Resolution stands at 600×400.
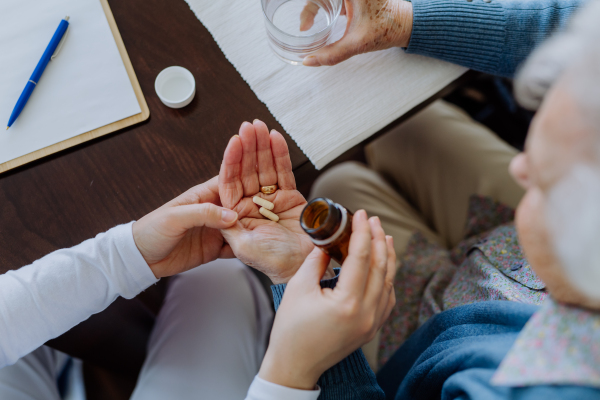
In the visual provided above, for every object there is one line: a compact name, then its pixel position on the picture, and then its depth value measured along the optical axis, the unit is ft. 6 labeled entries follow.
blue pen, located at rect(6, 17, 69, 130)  2.58
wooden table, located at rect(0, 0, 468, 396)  2.54
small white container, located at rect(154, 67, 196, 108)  2.66
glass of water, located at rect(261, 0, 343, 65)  2.65
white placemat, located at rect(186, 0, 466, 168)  2.71
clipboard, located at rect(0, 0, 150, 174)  2.56
